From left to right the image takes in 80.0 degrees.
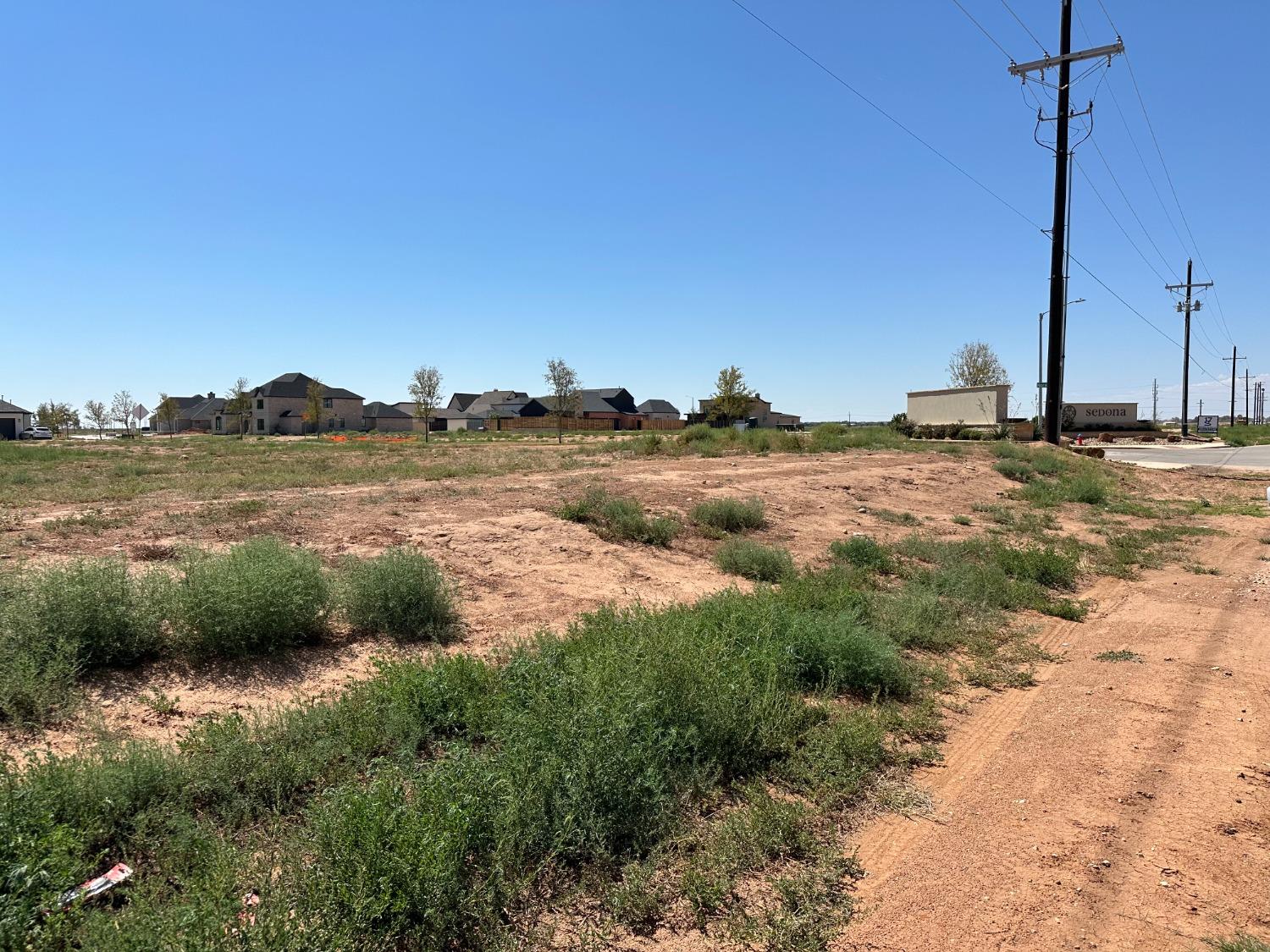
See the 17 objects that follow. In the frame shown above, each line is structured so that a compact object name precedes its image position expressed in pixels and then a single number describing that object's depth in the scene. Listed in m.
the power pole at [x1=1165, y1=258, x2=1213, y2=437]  63.44
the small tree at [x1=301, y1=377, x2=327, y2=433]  80.38
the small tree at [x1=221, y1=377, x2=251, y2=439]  80.75
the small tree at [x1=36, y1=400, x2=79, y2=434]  94.62
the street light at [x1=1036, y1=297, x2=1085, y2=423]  44.67
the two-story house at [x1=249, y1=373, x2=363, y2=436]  93.81
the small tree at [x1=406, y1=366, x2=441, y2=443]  67.00
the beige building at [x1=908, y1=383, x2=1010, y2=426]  50.19
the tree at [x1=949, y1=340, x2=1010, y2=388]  76.31
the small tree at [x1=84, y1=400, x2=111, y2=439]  100.25
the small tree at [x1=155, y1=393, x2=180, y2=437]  93.94
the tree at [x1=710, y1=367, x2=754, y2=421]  68.19
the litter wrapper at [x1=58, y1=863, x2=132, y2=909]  3.22
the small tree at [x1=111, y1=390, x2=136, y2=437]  102.94
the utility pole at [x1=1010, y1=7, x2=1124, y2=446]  28.38
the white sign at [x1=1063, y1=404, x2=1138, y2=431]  64.25
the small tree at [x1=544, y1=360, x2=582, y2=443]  65.50
